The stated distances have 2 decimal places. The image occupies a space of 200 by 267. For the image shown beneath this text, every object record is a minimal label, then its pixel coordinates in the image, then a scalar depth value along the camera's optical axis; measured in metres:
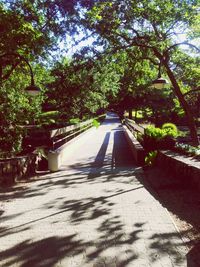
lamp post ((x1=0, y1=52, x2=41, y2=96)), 7.43
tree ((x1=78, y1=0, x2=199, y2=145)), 10.04
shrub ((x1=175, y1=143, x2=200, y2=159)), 6.78
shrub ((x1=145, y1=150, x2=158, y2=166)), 8.39
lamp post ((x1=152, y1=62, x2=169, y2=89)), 7.86
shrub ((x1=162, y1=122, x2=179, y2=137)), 8.80
